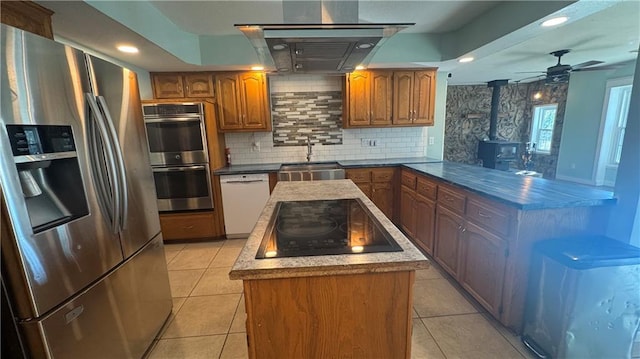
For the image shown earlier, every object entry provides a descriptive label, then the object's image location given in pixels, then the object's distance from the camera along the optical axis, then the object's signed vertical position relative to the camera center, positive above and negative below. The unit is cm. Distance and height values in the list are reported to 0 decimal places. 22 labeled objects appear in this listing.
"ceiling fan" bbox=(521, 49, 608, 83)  374 +76
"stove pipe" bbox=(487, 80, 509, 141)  644 +52
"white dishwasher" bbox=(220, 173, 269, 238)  346 -78
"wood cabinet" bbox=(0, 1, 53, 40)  135 +68
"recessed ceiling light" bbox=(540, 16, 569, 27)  210 +83
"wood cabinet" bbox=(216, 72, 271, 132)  354 +47
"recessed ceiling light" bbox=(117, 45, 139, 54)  249 +85
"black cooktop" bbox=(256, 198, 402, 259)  112 -47
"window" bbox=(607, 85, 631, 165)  518 +21
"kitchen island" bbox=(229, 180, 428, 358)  101 -65
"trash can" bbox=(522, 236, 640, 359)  148 -96
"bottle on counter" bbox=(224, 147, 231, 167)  391 -25
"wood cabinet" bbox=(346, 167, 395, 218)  357 -65
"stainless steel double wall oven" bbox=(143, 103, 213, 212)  313 -19
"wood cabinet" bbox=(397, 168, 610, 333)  173 -79
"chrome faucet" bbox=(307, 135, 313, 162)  401 -21
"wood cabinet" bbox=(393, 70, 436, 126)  371 +46
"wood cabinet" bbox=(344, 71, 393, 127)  367 +46
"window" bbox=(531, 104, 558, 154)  668 +0
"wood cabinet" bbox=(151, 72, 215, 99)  347 +68
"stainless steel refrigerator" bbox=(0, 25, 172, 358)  103 -27
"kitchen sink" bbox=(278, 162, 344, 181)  345 -49
